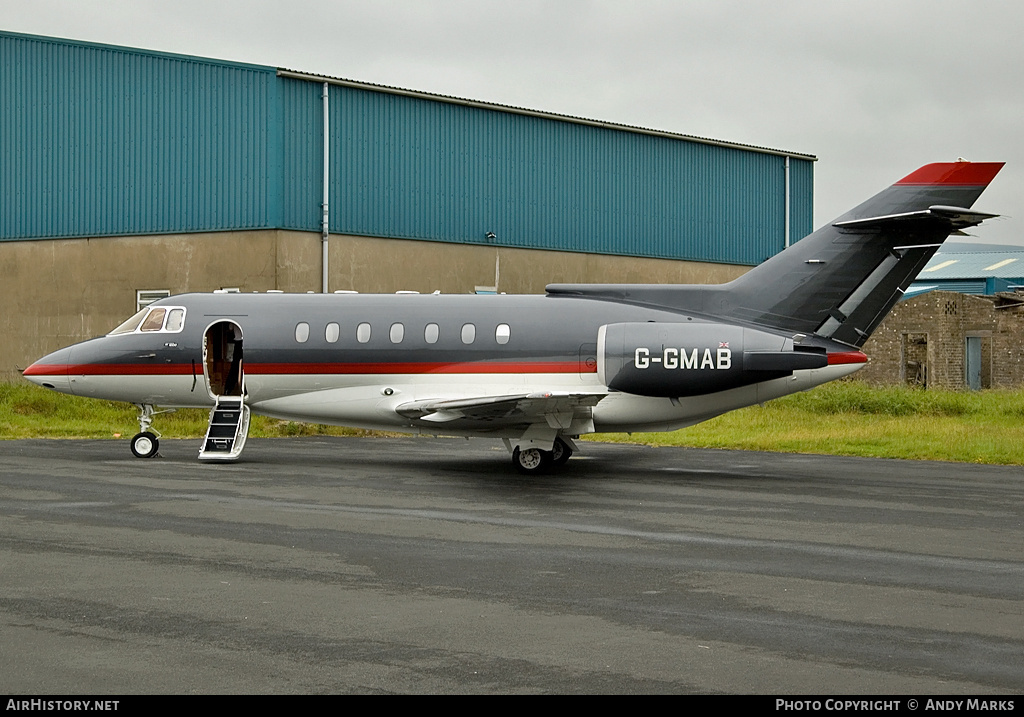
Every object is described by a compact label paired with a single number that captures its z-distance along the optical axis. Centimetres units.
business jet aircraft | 1978
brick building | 4553
